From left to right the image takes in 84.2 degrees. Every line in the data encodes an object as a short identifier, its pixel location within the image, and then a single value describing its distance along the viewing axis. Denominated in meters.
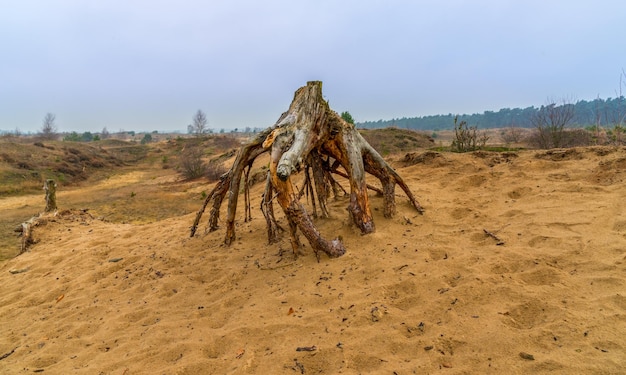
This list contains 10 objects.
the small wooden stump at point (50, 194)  7.56
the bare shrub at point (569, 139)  12.24
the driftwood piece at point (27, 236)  6.29
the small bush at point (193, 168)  18.16
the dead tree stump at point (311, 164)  3.37
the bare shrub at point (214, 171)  17.14
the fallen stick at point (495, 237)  3.44
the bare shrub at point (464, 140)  9.69
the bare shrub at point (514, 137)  20.50
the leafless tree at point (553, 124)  11.80
